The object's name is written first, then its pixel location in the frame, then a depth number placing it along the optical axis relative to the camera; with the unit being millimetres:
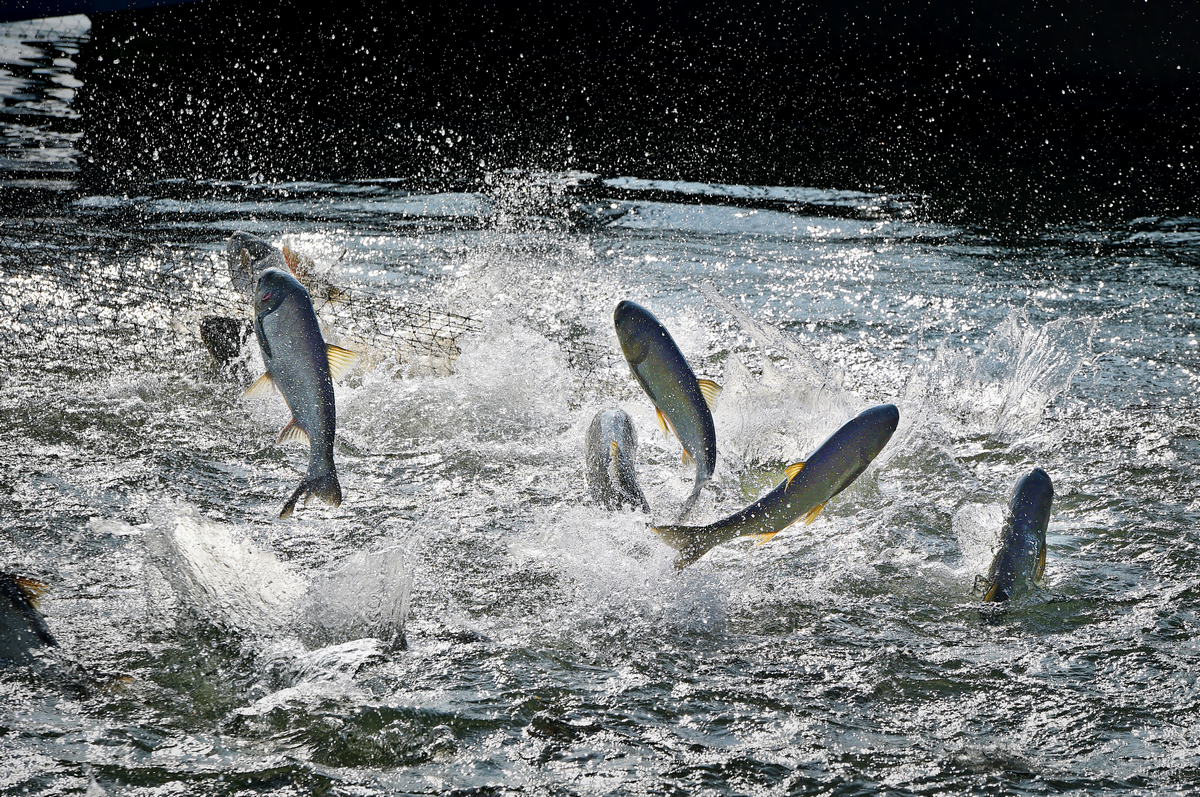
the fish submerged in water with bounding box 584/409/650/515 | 10234
